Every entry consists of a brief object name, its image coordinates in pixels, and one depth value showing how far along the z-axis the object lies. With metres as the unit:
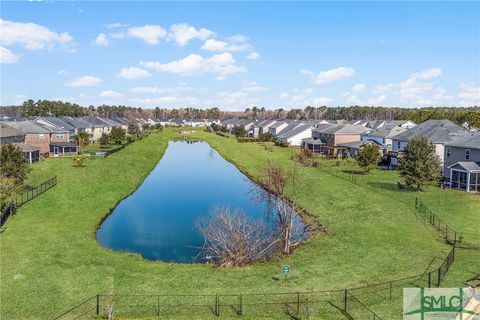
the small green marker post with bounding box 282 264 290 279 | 24.25
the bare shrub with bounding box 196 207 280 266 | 28.19
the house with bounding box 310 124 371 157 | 88.75
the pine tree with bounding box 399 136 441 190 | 48.38
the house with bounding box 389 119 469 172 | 63.62
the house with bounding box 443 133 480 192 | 49.59
